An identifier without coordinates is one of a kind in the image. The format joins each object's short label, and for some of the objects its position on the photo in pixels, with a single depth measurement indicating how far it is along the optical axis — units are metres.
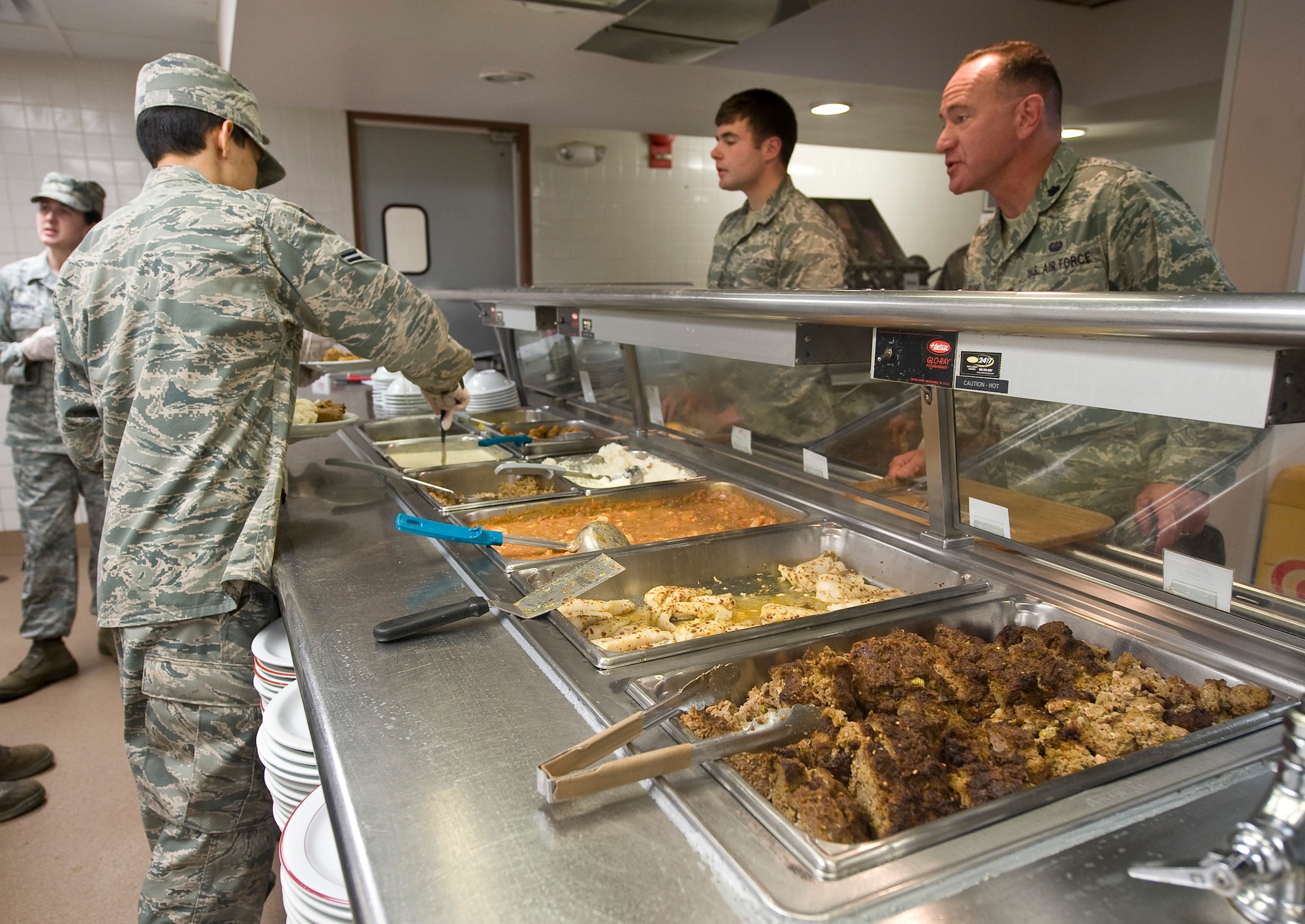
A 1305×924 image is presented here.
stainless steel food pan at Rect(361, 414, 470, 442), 3.11
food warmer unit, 0.72
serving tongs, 0.82
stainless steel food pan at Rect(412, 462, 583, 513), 2.31
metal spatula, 1.26
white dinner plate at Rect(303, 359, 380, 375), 2.97
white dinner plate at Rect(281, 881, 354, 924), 1.01
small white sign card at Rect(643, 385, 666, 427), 2.70
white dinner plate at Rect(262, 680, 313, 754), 1.30
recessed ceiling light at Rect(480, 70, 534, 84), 3.60
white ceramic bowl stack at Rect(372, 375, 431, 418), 3.39
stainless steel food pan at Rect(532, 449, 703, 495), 2.46
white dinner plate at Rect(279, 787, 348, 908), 1.02
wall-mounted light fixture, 5.70
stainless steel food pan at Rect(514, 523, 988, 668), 1.47
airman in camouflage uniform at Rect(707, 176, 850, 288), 2.96
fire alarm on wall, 6.00
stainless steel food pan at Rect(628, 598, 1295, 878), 0.75
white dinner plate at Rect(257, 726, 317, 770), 1.28
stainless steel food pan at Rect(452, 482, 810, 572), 1.56
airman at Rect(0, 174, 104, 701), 3.58
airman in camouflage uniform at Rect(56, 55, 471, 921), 1.62
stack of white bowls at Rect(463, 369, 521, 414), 3.32
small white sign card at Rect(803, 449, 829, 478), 1.98
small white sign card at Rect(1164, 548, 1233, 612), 1.15
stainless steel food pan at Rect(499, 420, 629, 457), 2.63
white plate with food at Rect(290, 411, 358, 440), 2.28
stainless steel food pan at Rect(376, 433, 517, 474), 2.79
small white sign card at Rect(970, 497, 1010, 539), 1.46
